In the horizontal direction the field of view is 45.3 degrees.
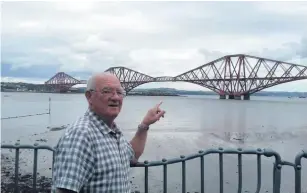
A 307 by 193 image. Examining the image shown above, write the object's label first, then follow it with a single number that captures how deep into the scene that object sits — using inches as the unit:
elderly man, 91.0
